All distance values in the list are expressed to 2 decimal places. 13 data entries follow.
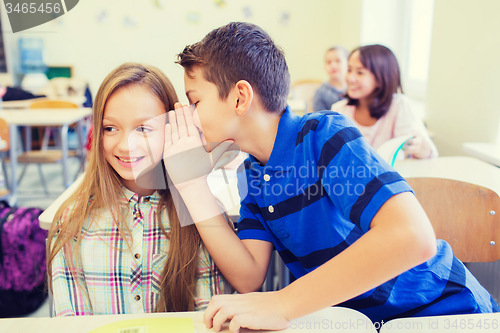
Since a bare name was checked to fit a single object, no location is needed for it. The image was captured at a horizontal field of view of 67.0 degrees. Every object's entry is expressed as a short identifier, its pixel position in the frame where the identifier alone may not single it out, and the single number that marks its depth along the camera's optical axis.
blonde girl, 0.76
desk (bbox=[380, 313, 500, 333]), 0.52
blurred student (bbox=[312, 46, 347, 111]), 2.61
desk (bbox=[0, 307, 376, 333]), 0.52
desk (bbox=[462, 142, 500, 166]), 1.44
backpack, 1.29
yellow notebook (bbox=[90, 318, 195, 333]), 0.51
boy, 0.70
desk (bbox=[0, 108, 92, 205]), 2.54
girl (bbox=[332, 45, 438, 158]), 1.80
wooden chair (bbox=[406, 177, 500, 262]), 0.92
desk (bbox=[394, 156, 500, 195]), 1.27
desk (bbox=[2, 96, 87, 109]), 3.50
